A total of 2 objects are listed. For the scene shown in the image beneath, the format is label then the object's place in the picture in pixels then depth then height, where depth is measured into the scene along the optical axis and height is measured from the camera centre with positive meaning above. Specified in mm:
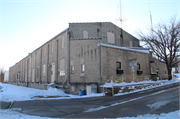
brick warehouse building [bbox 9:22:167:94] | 15738 +1485
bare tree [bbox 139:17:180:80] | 22480 +4483
